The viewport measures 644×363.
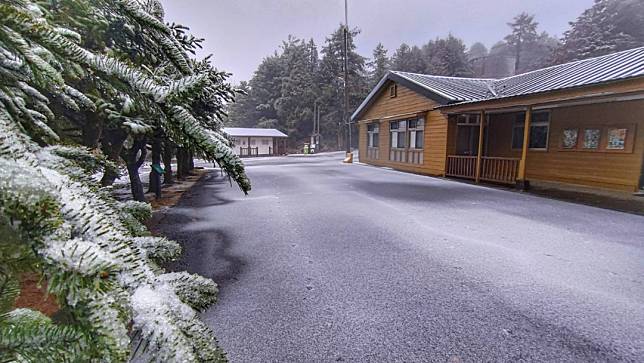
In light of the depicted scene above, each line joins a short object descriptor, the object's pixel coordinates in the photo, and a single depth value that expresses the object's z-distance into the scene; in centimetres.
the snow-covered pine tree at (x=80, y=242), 30
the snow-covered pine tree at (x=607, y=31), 2773
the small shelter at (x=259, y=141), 3446
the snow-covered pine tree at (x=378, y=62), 4722
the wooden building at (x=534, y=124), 815
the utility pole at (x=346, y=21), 2491
